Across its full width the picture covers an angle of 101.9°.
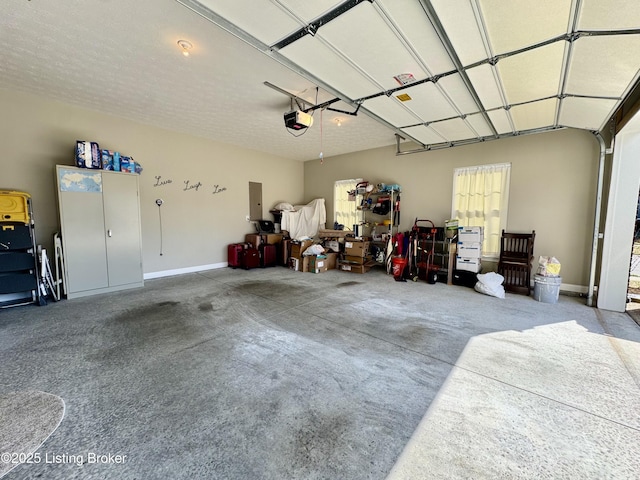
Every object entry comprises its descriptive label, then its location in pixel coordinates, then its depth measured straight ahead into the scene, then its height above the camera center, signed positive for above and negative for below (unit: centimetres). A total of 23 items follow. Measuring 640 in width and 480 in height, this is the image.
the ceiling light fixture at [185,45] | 273 +184
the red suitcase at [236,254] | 654 -91
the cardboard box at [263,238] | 683 -55
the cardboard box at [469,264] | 495 -87
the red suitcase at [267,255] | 676 -96
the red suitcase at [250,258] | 646 -100
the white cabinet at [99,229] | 404 -21
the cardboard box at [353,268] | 621 -120
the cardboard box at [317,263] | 623 -108
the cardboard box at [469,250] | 495 -58
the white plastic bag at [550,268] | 409 -76
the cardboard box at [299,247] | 655 -74
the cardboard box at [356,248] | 622 -72
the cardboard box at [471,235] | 494 -30
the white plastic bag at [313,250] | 649 -81
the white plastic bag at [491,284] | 434 -111
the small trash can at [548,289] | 400 -106
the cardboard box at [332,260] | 660 -108
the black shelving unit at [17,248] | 353 -44
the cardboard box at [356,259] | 625 -100
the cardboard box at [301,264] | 642 -114
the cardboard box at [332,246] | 684 -72
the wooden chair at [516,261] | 455 -74
